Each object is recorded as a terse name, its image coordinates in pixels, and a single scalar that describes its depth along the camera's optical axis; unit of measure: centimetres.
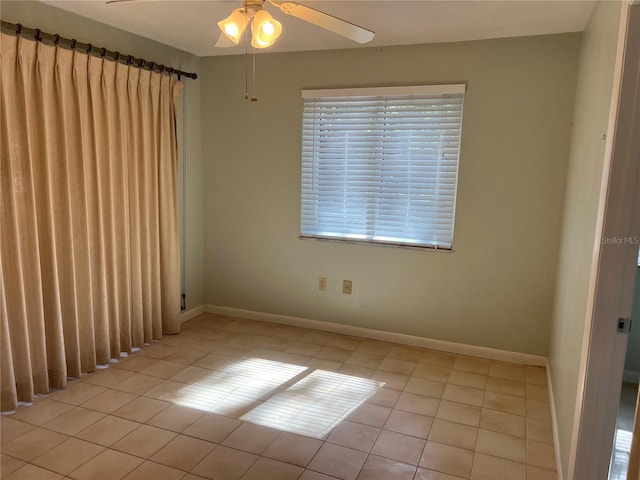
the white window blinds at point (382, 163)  338
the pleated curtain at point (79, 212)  247
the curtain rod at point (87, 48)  244
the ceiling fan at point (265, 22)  201
